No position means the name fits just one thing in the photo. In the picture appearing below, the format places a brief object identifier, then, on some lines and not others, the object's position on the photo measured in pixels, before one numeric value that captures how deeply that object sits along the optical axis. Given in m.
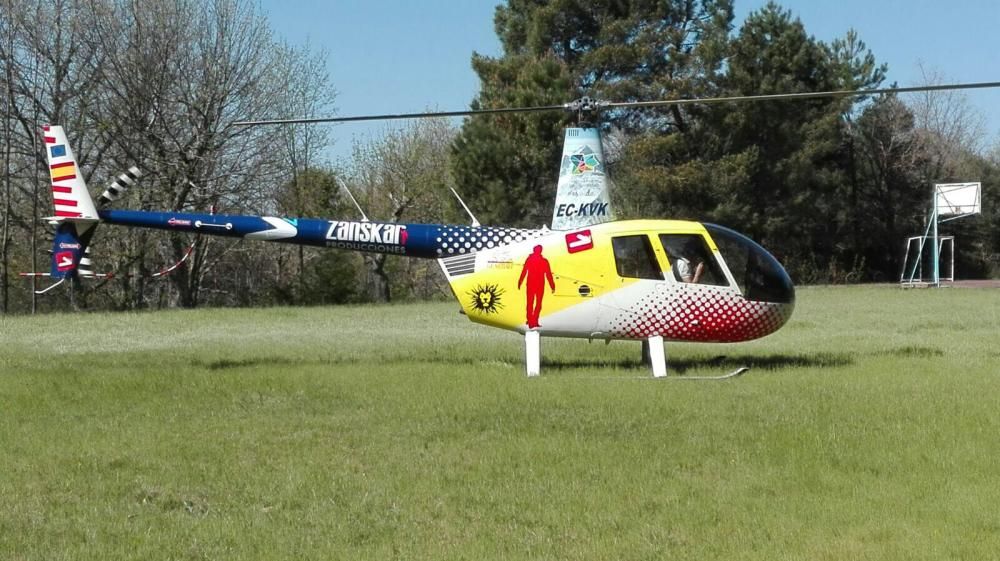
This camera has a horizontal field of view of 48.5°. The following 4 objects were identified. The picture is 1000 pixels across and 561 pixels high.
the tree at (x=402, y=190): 40.59
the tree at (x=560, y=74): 38.59
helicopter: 13.21
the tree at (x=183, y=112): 33.25
